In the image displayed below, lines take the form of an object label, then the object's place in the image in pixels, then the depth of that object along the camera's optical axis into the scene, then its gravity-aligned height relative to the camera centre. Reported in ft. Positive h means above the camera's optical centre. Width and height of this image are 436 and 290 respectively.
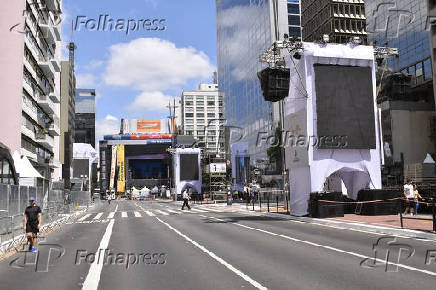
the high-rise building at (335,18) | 278.26 +104.86
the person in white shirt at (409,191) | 69.46 -3.20
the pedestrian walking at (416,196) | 69.00 -4.15
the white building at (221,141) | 546.59 +53.48
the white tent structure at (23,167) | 108.99 +3.32
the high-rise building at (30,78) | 142.82 +39.65
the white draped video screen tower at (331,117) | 76.54 +10.38
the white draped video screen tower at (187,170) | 220.02 +3.50
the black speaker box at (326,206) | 71.77 -5.57
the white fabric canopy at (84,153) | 328.70 +20.26
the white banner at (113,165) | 615.16 +18.71
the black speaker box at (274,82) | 77.82 +17.34
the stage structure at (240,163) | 206.49 +6.10
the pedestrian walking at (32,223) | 40.81 -4.15
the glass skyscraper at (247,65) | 278.46 +89.07
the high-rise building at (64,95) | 287.69 +58.79
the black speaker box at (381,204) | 71.98 -5.53
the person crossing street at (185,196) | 117.25 -5.44
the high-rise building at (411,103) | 183.59 +31.10
